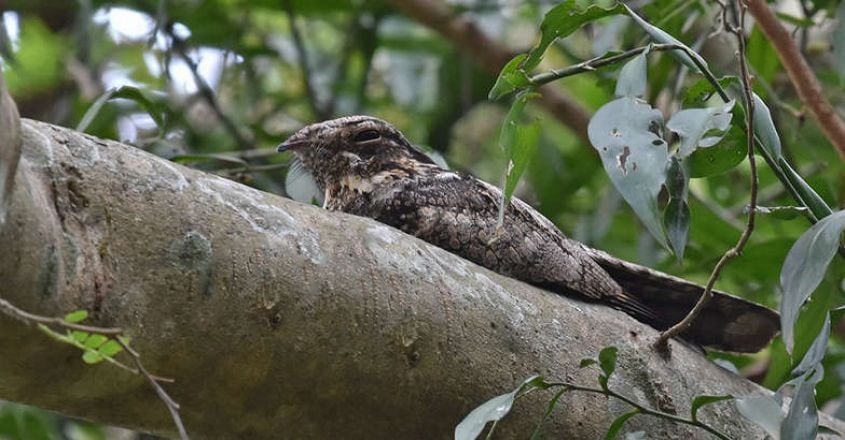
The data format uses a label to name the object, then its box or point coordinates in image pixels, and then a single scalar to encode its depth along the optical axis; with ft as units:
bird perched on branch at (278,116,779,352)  19.77
